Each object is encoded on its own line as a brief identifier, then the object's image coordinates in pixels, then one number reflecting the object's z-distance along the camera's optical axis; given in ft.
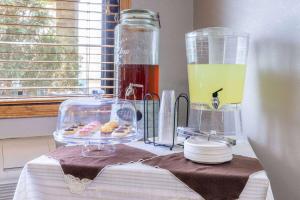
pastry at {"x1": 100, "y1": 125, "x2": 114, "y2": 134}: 3.61
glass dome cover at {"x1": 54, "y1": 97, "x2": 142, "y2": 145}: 3.59
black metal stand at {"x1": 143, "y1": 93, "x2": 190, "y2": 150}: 3.81
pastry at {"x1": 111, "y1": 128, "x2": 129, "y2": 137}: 3.55
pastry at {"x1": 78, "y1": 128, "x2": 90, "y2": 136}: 3.52
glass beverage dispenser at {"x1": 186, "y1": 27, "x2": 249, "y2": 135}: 3.86
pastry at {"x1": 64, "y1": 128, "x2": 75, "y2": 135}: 3.59
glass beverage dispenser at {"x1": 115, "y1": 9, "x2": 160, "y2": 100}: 4.55
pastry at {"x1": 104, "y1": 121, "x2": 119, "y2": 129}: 3.75
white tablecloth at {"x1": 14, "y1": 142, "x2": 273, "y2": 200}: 2.84
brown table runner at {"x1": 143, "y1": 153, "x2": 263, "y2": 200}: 2.80
